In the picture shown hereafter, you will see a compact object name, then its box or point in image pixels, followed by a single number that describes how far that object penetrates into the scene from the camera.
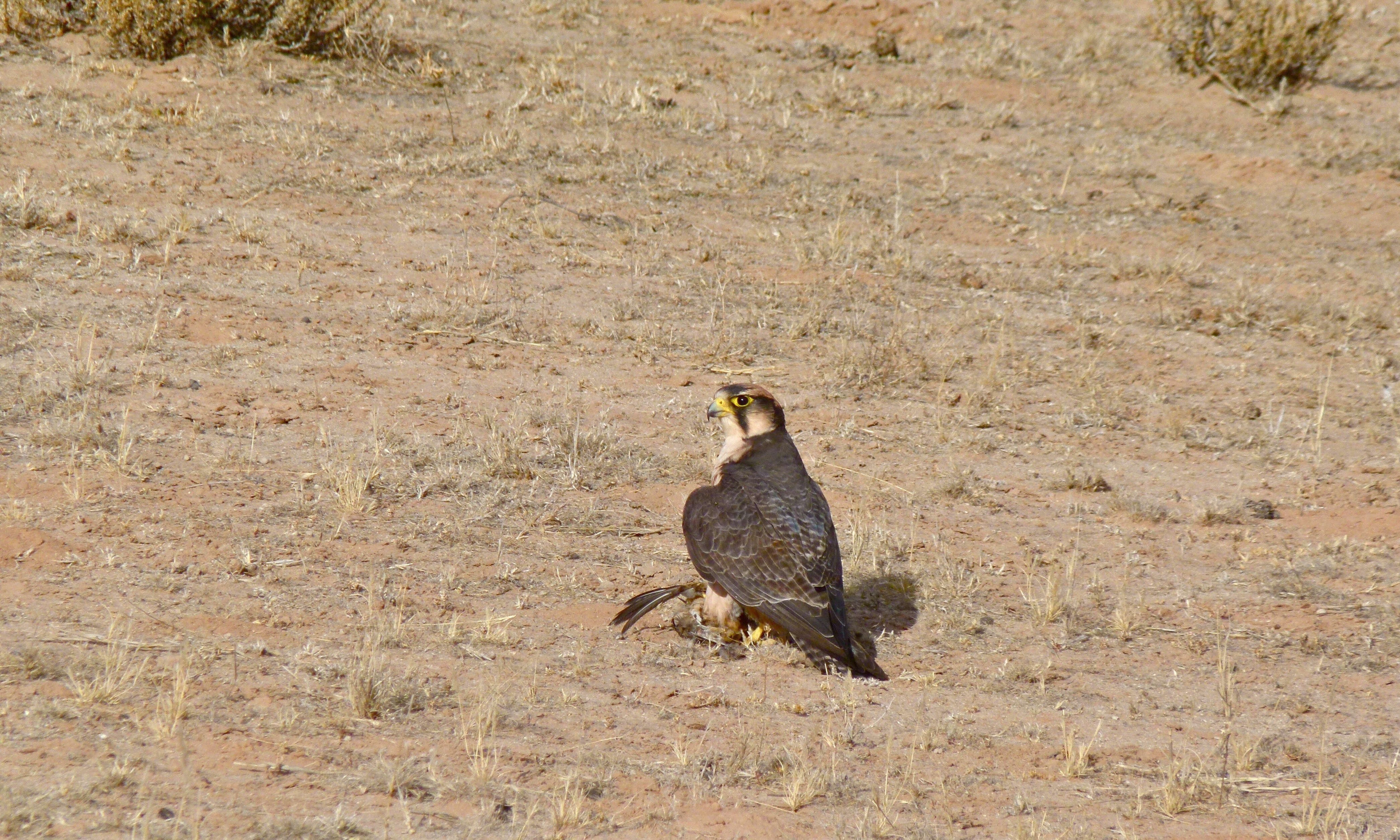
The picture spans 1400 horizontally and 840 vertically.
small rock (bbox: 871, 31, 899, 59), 33.06
